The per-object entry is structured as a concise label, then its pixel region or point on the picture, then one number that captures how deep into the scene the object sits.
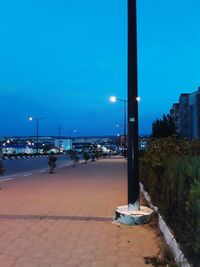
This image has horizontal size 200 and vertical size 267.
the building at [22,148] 99.10
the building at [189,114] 59.29
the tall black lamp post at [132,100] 5.48
